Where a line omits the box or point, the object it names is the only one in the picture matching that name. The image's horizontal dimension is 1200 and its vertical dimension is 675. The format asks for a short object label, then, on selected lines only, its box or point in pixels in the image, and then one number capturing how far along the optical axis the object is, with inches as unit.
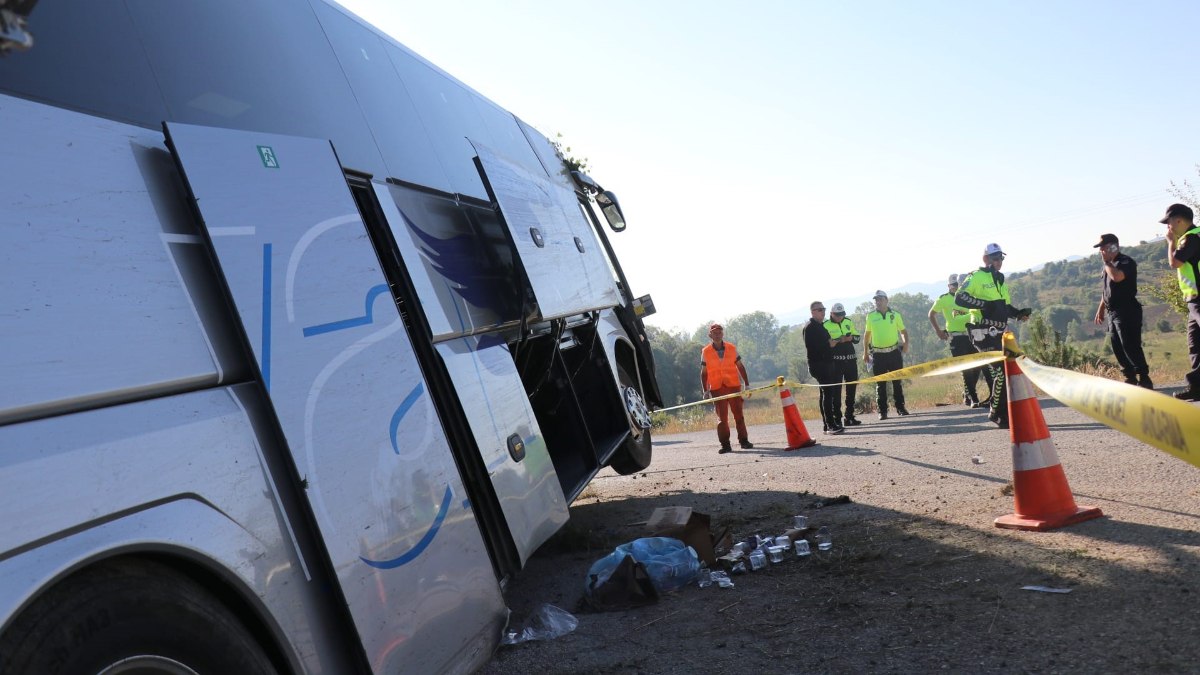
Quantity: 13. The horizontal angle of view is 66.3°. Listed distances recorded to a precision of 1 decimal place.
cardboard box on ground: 207.0
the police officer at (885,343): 563.2
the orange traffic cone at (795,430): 446.3
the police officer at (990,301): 431.5
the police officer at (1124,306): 407.5
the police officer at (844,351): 546.3
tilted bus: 81.7
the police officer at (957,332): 510.6
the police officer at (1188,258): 347.3
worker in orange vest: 490.3
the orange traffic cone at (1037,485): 203.6
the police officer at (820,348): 534.7
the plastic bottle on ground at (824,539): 208.4
